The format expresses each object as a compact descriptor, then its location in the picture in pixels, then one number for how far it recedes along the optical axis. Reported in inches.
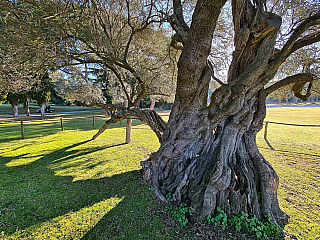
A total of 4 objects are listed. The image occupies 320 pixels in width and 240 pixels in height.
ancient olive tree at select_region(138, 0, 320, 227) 112.7
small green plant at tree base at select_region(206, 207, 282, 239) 102.8
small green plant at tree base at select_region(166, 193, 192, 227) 107.7
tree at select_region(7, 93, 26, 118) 729.3
